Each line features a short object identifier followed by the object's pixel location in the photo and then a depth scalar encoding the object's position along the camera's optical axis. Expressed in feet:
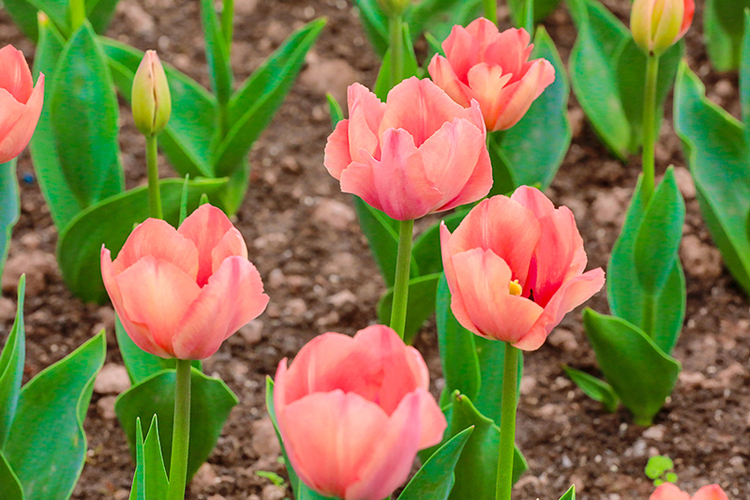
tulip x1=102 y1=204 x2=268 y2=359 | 6.76
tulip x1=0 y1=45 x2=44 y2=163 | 7.18
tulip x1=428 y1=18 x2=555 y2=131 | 7.37
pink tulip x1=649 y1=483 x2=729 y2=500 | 6.73
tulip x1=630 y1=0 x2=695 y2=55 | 7.54
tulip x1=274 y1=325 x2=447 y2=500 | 6.56
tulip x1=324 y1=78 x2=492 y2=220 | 6.91
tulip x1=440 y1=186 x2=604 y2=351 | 6.80
